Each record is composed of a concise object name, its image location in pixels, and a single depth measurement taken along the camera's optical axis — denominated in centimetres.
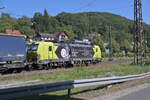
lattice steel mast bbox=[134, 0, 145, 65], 3381
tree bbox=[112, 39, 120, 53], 11790
